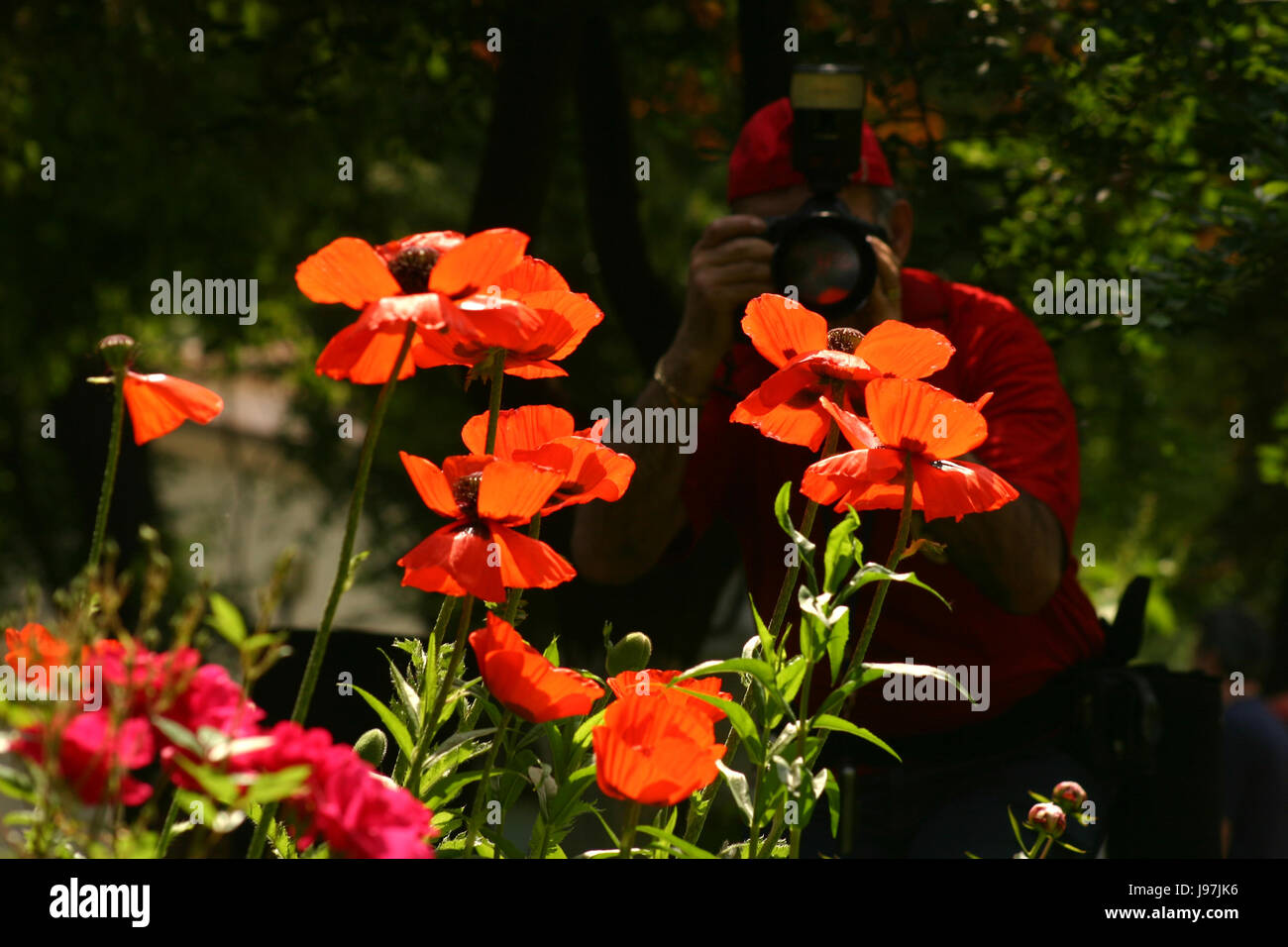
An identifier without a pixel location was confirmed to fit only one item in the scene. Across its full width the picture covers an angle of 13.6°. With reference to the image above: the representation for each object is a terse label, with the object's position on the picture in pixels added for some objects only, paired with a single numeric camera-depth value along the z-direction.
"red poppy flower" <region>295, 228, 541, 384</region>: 2.40
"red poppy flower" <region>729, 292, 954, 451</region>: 2.52
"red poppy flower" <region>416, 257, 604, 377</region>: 2.50
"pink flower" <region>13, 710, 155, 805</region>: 2.29
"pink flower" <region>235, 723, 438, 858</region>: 2.29
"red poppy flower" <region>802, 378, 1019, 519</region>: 2.48
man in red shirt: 3.67
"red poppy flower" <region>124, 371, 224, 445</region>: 2.44
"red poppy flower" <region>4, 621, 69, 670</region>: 2.34
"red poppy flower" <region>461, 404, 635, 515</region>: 2.51
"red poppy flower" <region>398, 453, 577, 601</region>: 2.45
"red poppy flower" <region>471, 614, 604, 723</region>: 2.44
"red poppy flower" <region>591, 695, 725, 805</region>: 2.41
